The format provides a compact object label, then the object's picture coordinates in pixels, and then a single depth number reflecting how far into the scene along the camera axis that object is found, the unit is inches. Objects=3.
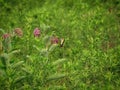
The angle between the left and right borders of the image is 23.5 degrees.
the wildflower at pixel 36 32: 262.7
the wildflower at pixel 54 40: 256.0
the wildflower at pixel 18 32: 261.0
